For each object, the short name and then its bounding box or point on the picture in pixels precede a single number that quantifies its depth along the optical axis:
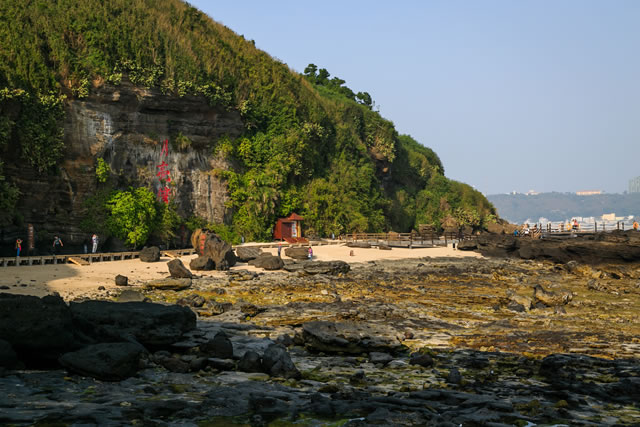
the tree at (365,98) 76.44
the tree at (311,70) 76.75
